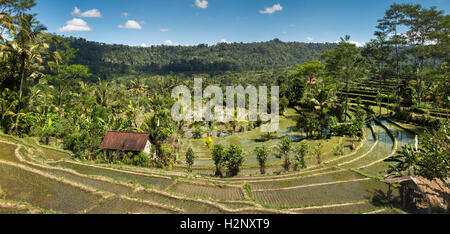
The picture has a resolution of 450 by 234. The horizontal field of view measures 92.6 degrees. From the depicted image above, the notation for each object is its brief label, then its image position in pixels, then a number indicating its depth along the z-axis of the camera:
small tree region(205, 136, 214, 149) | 21.25
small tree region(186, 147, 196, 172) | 15.10
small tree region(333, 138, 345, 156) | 18.02
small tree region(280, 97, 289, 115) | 35.90
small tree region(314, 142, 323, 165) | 15.90
